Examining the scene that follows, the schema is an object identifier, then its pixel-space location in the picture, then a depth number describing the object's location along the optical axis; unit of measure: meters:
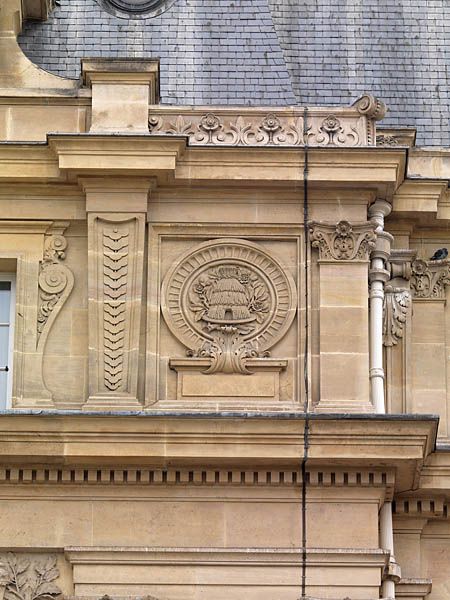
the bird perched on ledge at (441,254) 31.09
